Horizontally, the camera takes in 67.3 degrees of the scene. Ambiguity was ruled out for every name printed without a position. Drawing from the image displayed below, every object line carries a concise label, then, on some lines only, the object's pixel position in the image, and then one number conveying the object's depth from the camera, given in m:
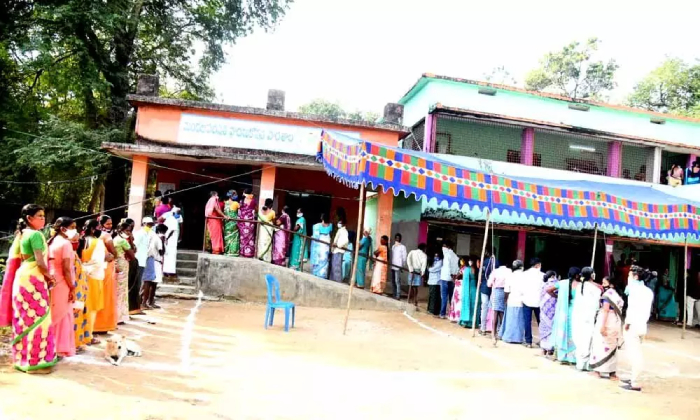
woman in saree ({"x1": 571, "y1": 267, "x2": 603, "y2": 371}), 6.98
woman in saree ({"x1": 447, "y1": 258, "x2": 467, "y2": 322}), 10.09
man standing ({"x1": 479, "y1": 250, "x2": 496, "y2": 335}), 9.55
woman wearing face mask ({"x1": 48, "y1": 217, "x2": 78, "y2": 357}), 5.02
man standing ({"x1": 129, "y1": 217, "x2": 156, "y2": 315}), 8.18
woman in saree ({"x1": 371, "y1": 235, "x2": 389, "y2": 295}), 11.32
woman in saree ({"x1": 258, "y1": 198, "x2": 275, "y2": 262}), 11.32
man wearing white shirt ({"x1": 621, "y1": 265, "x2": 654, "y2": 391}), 6.04
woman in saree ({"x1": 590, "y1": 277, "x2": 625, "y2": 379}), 6.54
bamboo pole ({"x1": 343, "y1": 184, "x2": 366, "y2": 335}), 8.02
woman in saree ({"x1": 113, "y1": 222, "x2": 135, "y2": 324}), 7.00
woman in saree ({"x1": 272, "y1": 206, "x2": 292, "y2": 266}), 11.20
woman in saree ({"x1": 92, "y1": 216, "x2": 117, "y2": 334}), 6.50
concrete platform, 10.80
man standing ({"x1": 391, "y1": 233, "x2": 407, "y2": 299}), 11.75
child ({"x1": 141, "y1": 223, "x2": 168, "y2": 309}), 8.70
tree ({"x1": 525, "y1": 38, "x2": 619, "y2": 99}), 25.19
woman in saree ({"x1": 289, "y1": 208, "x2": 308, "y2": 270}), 11.47
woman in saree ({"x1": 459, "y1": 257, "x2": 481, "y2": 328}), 9.95
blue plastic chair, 7.84
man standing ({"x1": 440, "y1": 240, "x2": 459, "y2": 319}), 10.53
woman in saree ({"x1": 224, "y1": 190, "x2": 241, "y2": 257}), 11.19
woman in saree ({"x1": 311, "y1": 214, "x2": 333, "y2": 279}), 11.24
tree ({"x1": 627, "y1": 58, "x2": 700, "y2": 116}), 23.72
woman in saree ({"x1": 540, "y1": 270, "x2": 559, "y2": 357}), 7.90
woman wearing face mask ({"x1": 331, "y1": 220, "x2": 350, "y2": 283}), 11.30
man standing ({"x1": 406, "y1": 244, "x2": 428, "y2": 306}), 11.63
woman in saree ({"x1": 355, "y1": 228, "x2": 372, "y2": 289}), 11.53
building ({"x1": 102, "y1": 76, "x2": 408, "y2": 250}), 12.06
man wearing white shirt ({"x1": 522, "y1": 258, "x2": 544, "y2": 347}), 8.32
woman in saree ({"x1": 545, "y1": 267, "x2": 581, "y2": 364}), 7.38
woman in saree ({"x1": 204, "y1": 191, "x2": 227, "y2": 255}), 11.16
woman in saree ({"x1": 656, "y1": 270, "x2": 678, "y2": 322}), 14.52
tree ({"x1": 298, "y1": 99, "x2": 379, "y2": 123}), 31.42
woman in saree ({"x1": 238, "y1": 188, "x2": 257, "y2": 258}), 11.20
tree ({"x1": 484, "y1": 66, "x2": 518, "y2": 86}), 27.30
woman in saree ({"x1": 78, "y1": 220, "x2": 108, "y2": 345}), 6.20
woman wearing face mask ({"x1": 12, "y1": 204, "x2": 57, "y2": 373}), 4.59
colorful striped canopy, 7.86
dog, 5.26
